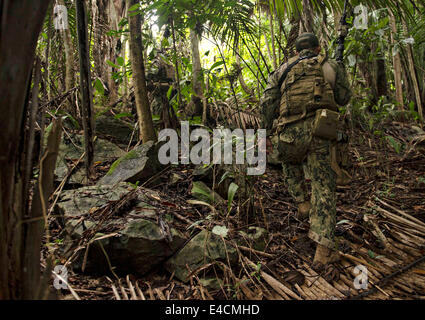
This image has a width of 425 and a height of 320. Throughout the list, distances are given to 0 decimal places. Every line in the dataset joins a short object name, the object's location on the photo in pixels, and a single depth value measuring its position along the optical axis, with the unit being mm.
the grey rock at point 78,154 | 3307
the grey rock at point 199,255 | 2203
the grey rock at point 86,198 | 2525
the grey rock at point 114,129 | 4367
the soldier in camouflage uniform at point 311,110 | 2734
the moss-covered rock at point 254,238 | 2594
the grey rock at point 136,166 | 3248
